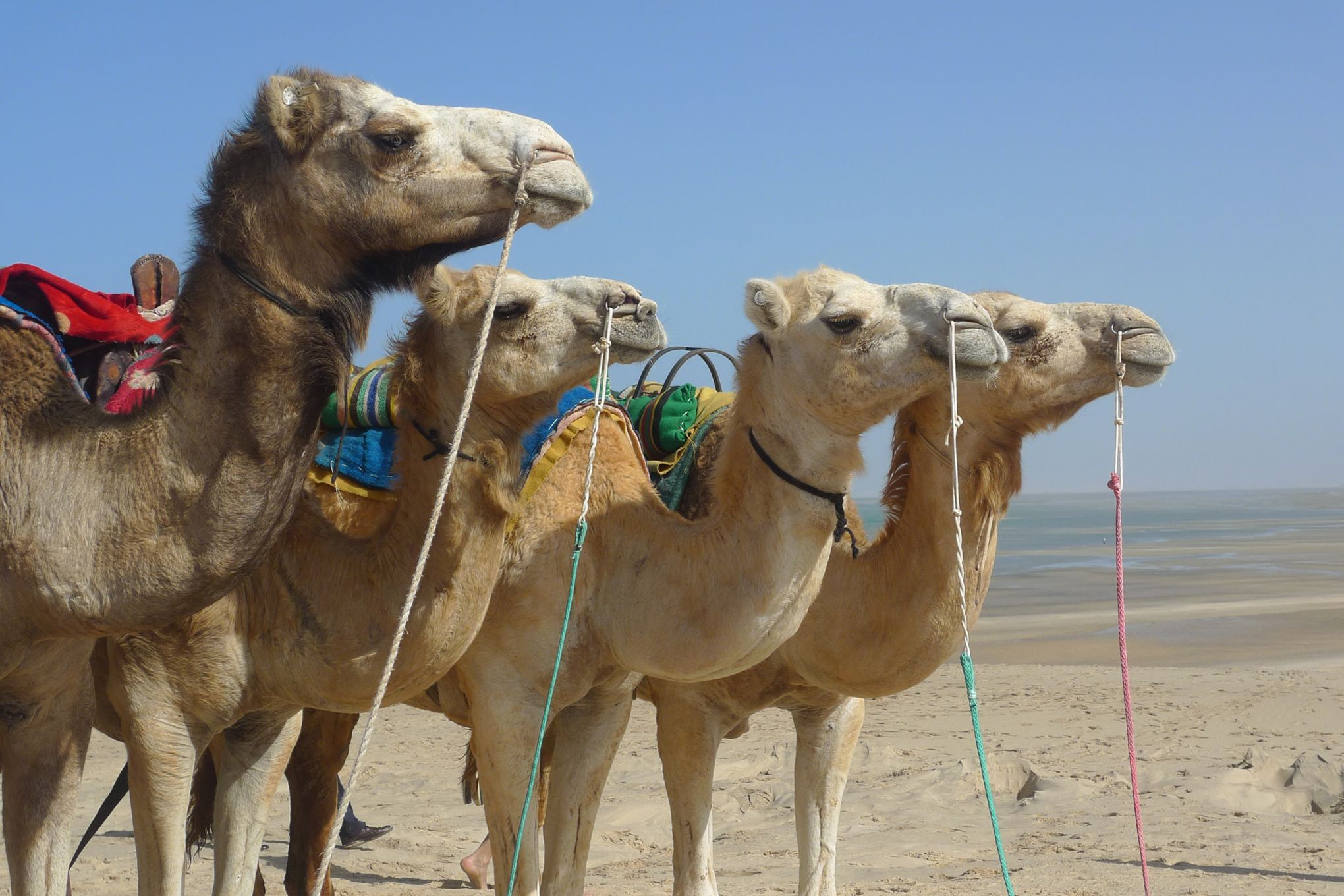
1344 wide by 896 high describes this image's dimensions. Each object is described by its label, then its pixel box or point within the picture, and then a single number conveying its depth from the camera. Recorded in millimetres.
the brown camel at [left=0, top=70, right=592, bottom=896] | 3186
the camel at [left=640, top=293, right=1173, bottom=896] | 4812
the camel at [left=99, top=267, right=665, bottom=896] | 4105
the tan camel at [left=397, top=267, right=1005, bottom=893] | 4426
